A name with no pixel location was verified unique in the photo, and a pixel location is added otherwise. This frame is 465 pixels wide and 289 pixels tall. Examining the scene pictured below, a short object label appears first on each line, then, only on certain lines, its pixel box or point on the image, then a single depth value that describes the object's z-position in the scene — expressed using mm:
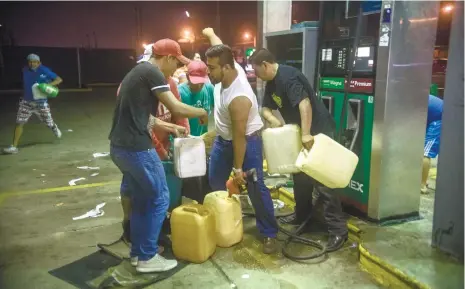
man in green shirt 4523
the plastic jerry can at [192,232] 3570
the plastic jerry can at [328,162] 3527
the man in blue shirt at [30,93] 8375
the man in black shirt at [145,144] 3236
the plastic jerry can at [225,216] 3842
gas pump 4051
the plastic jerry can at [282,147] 3783
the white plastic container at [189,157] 3615
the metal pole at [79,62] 29344
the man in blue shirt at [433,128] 4887
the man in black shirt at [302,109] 3688
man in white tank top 3473
